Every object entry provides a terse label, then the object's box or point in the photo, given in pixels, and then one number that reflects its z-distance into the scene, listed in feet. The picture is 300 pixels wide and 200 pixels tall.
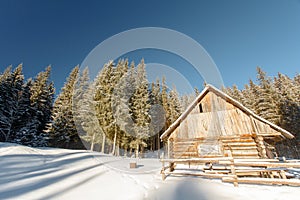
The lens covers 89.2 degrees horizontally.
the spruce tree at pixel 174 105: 110.01
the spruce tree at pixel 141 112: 81.71
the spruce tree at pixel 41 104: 81.38
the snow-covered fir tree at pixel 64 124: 89.86
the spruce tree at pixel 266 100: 91.86
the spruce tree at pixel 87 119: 82.33
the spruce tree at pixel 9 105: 74.13
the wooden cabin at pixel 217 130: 36.50
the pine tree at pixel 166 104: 108.25
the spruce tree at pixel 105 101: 76.48
